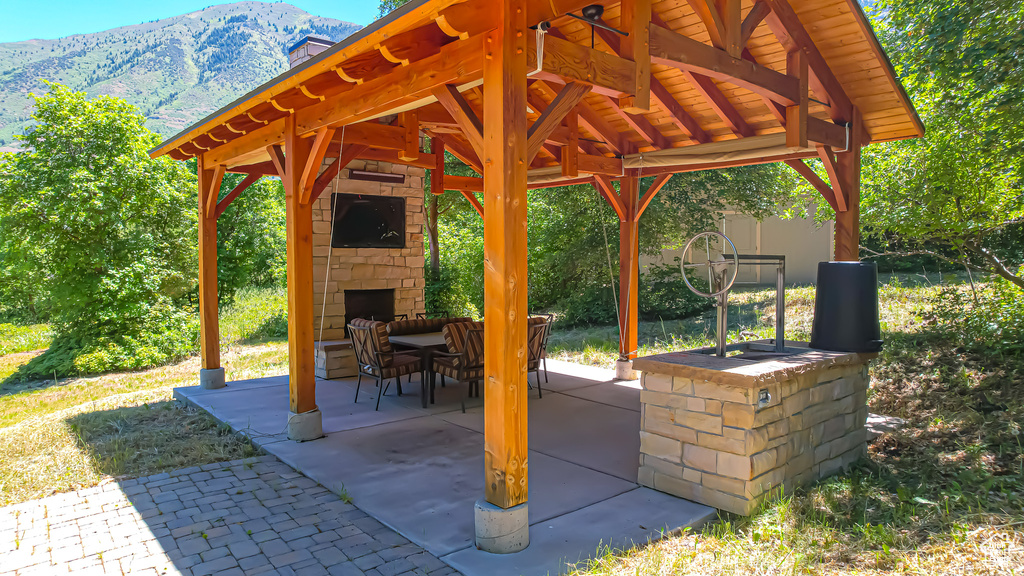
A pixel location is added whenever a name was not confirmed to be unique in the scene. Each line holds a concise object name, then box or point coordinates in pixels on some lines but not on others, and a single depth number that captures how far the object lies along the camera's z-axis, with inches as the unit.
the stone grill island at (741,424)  136.8
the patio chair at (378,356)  234.5
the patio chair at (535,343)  247.6
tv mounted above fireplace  314.0
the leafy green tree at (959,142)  201.9
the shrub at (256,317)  517.8
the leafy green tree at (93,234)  405.1
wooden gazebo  119.6
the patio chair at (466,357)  231.6
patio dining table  244.6
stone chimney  327.6
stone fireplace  308.8
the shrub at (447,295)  535.8
